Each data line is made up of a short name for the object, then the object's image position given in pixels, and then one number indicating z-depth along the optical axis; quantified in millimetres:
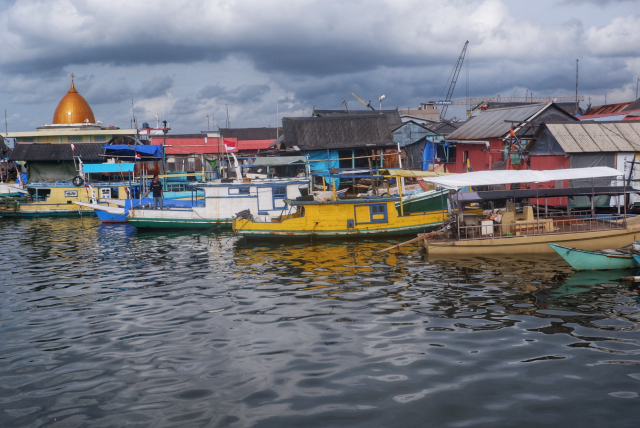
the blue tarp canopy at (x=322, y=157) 41250
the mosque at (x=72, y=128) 63378
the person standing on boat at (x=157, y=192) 29438
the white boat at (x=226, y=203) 28141
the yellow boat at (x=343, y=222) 22953
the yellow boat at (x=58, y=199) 37812
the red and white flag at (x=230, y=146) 28272
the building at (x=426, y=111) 68125
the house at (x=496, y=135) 31094
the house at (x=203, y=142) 58062
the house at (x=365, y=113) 52844
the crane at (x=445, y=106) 70306
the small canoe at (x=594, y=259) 15952
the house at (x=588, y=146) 25703
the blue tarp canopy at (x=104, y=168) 39528
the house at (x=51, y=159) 46344
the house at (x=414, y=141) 42350
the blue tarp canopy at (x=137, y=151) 33719
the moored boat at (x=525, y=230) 18703
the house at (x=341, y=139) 41750
